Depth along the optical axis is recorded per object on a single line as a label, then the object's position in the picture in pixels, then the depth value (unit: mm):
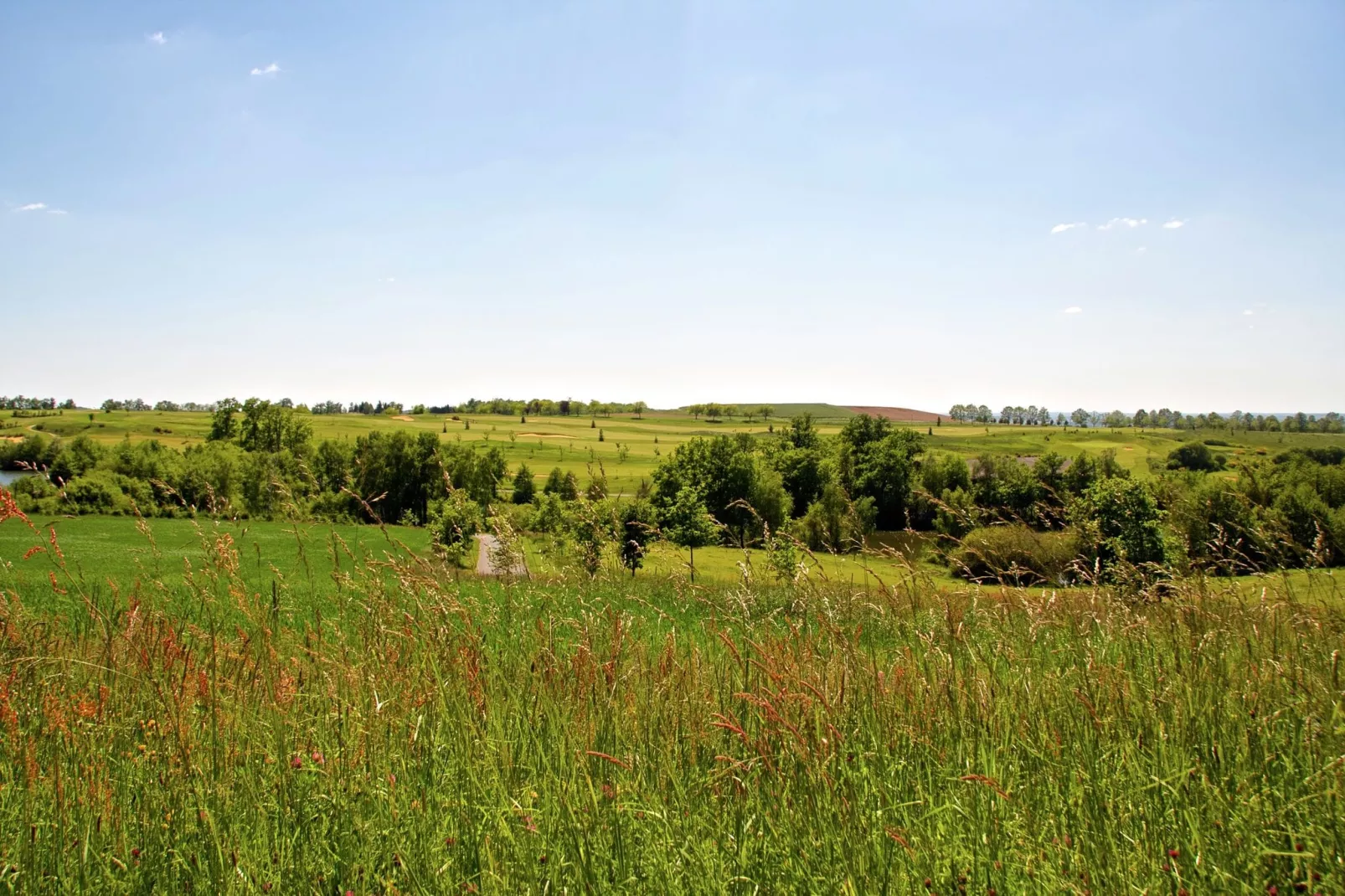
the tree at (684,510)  40094
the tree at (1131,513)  35406
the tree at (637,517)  33347
